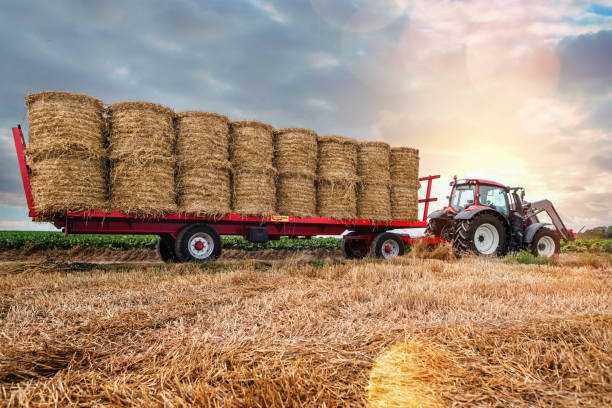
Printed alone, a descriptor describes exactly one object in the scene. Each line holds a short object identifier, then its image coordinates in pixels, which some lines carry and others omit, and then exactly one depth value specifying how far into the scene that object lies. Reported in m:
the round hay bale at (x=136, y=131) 7.47
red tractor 9.92
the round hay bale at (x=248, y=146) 8.49
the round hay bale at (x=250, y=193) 8.41
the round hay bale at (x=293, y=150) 9.02
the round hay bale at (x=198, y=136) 8.02
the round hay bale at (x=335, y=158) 9.45
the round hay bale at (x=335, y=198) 9.41
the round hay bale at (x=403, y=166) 10.41
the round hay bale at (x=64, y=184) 6.86
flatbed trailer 7.23
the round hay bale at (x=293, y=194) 8.99
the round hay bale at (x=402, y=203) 10.41
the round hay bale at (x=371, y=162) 9.91
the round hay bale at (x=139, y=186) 7.37
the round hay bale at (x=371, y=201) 9.87
